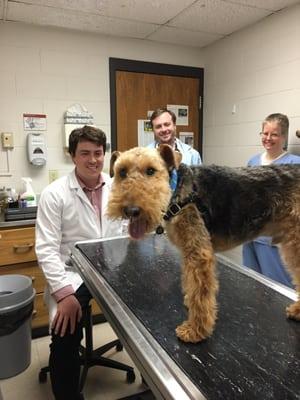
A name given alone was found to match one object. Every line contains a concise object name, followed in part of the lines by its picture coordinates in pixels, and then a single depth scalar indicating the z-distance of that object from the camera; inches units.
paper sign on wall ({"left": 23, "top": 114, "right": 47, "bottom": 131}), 118.3
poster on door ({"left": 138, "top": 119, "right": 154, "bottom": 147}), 136.9
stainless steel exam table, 33.2
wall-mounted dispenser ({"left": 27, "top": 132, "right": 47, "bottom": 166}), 118.1
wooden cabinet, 97.2
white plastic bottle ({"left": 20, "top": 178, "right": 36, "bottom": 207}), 108.6
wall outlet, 124.3
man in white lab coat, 65.7
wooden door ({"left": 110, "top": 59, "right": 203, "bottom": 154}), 131.3
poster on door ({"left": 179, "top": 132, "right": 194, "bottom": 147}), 145.5
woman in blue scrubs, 93.9
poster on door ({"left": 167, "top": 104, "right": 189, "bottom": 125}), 142.6
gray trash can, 82.8
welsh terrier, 38.4
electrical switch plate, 115.2
